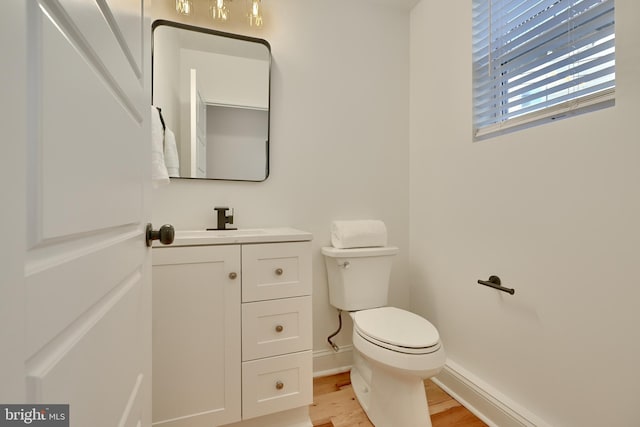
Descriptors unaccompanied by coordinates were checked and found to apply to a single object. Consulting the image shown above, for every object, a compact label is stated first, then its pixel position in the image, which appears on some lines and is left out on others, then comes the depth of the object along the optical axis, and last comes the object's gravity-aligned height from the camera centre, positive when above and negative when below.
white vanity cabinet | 1.10 -0.50
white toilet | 1.11 -0.54
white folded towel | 1.58 -0.13
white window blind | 0.98 +0.64
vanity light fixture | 1.42 +1.07
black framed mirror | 1.41 +0.60
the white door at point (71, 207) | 0.24 +0.00
